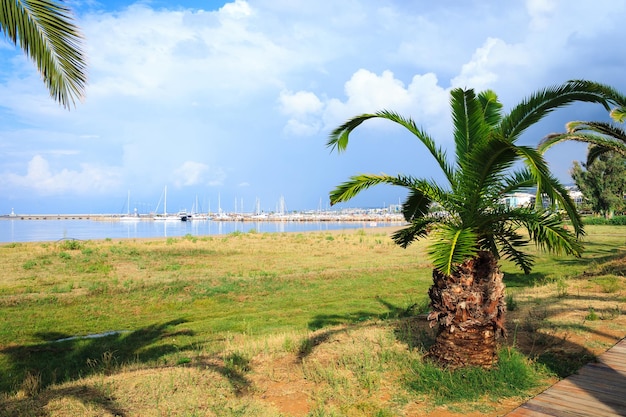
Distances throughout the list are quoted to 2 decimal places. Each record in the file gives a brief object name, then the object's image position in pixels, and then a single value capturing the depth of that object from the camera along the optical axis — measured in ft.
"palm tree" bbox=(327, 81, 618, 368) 19.88
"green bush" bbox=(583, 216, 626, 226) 152.83
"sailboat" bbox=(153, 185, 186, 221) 492.13
